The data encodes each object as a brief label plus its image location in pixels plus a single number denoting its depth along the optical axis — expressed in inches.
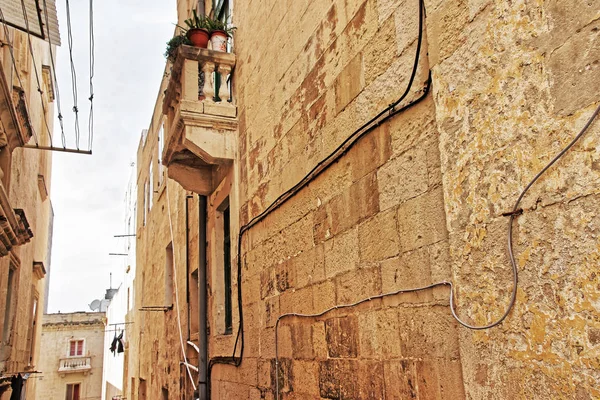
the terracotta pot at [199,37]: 250.4
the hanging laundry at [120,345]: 794.9
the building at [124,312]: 739.4
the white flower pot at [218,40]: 250.8
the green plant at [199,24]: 253.3
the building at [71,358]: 1357.0
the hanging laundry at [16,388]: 395.5
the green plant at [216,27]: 252.1
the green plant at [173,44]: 275.4
